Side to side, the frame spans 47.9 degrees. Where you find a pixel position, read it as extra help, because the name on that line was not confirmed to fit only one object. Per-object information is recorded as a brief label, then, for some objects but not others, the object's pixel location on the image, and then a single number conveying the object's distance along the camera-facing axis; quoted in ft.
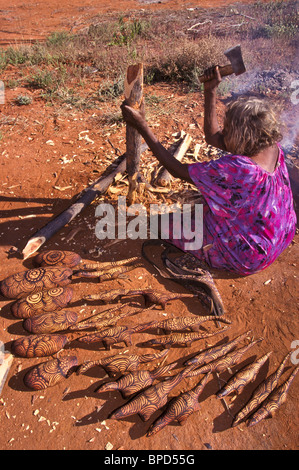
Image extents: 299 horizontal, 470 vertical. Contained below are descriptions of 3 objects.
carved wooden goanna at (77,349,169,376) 8.68
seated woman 8.74
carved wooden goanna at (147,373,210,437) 7.92
